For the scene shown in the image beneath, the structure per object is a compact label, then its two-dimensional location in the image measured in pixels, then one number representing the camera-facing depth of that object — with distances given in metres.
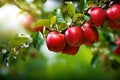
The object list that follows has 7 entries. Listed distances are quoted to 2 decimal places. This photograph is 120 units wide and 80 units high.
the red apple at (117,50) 2.26
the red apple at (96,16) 1.50
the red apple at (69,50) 1.54
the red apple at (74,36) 1.48
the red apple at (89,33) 1.52
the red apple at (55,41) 1.51
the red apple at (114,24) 1.54
